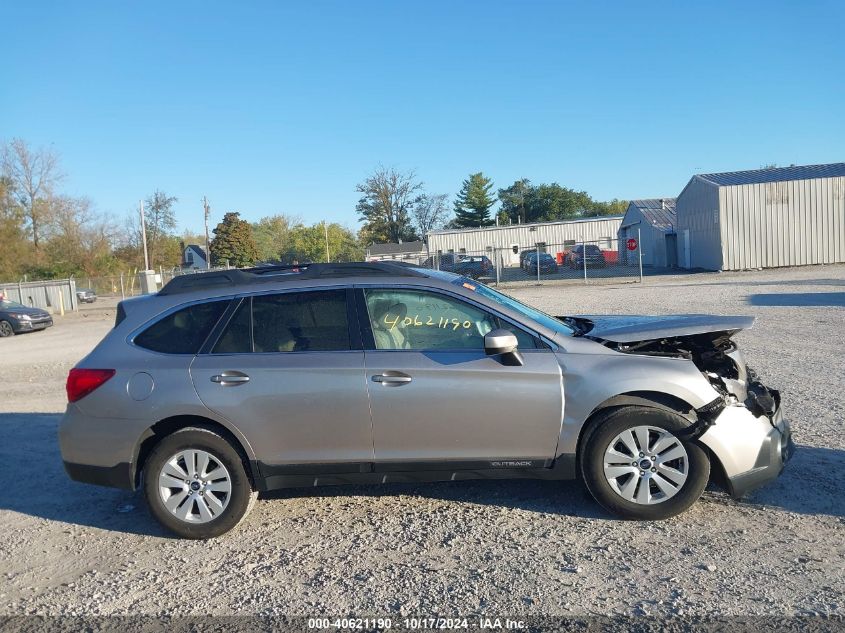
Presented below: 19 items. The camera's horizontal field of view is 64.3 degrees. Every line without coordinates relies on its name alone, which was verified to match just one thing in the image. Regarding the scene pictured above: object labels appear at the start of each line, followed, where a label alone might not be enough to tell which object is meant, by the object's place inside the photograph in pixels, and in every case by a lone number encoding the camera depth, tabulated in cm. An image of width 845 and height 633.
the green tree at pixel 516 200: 9000
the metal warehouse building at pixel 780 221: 3111
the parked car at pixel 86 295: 4143
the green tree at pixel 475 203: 8456
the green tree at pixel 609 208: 9238
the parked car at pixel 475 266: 3269
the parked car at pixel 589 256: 3281
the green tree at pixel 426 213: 7712
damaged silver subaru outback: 430
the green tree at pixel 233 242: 6150
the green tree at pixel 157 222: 6294
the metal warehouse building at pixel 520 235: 5216
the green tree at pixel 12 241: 4725
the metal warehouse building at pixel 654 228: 4206
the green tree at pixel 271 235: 7467
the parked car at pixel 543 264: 3422
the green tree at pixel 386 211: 7606
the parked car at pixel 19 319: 2194
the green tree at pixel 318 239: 6907
